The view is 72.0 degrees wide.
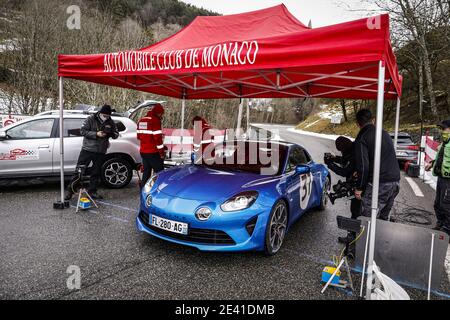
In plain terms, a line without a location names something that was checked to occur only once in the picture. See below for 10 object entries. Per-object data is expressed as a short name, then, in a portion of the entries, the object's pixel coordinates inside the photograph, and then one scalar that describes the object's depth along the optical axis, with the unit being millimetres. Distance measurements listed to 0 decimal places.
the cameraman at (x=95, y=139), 5547
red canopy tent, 3004
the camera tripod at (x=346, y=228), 2973
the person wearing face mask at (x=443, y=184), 4656
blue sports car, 3371
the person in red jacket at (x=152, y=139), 5730
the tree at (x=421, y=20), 18422
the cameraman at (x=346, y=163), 4043
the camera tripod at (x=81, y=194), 5121
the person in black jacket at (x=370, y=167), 3536
